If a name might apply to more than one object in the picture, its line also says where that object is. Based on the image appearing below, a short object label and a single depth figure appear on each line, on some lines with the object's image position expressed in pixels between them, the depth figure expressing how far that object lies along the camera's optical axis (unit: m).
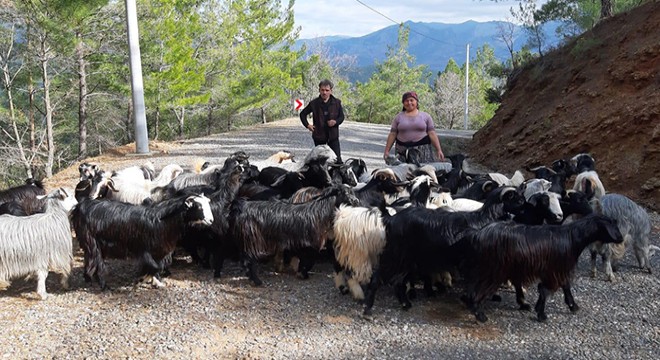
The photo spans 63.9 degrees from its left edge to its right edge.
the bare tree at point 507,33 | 26.52
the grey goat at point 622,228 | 5.66
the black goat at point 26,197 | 6.57
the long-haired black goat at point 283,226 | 5.52
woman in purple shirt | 7.54
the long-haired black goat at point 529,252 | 4.50
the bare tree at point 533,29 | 19.19
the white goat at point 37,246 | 5.11
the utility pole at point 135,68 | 13.73
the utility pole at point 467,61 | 36.59
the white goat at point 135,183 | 6.57
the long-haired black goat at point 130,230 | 5.45
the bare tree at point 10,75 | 19.52
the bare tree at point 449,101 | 44.78
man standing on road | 7.75
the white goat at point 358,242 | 4.99
